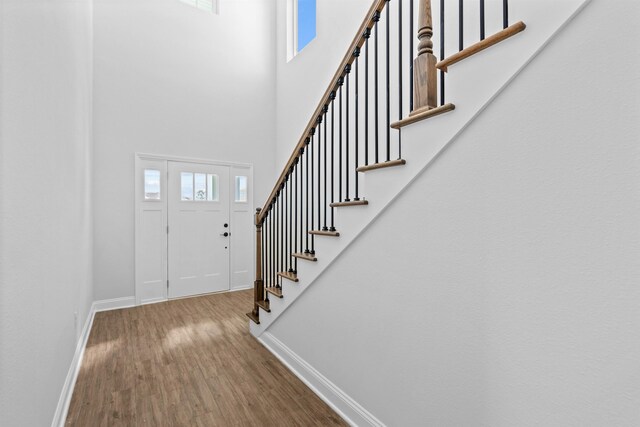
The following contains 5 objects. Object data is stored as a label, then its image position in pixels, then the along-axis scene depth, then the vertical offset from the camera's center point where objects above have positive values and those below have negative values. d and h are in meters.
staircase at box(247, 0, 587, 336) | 1.05 +0.49
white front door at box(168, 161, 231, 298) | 4.45 -0.27
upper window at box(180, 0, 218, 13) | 4.81 +3.31
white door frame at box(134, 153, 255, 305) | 4.18 +0.12
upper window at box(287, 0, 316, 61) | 4.63 +3.02
